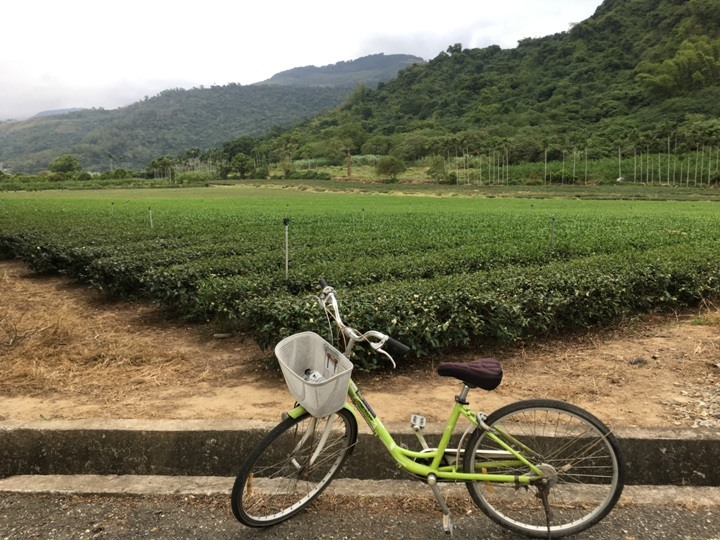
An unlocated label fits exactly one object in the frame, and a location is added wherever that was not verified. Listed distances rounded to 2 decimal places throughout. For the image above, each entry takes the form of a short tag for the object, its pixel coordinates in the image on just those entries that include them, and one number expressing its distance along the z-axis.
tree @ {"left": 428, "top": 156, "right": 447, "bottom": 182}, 88.22
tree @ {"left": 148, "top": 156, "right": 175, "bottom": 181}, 116.00
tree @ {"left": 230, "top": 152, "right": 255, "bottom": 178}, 110.56
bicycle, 2.78
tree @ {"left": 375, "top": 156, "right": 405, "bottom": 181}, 93.00
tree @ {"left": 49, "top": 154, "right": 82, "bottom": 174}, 114.81
